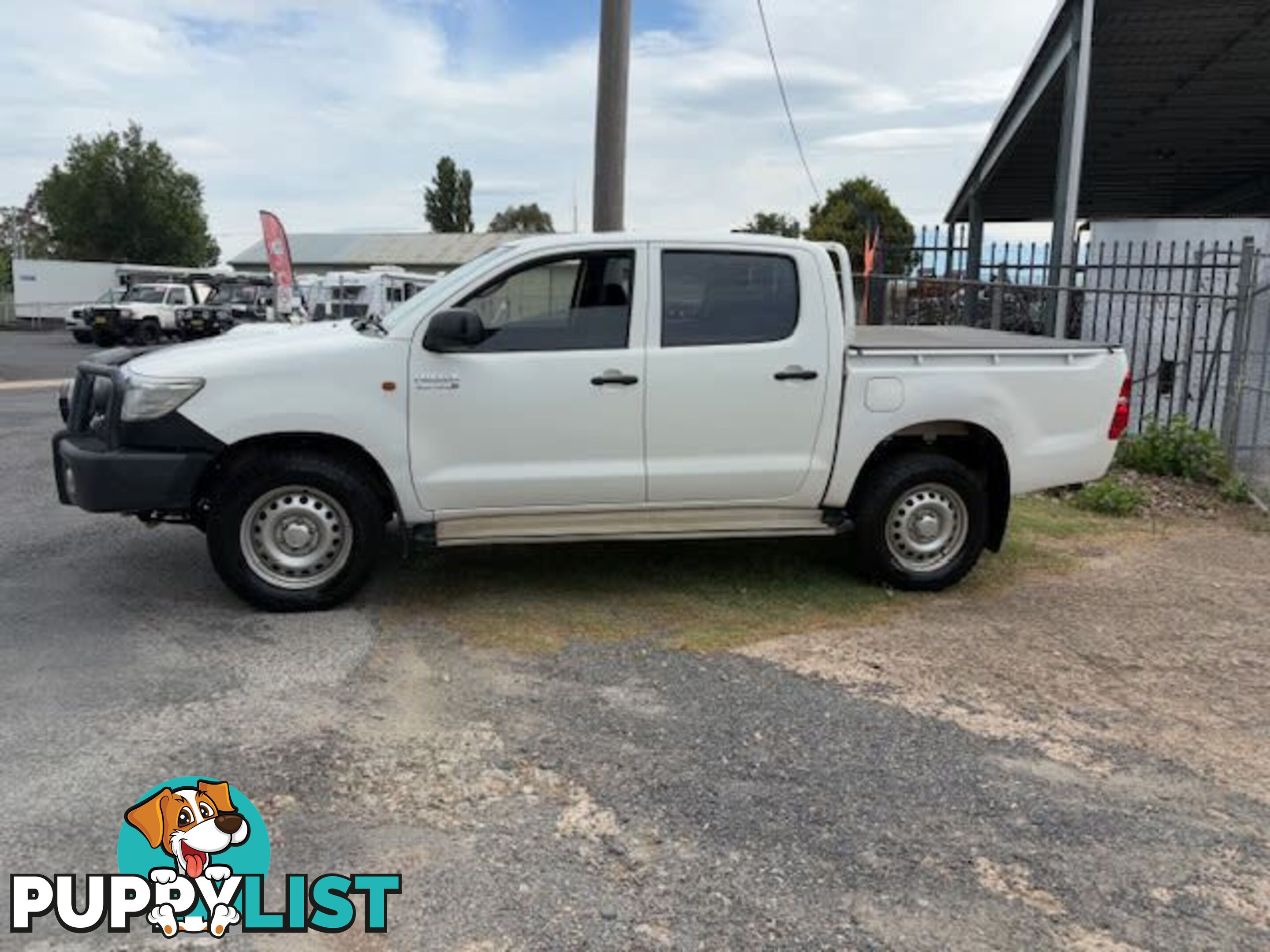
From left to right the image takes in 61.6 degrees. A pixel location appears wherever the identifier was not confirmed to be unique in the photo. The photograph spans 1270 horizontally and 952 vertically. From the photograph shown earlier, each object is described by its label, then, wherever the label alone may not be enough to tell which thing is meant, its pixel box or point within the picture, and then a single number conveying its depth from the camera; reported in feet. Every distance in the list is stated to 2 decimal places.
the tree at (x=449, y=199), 241.55
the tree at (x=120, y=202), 164.04
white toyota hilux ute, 16.65
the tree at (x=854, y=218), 132.46
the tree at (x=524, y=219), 270.05
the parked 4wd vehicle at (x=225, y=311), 102.94
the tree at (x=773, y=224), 156.76
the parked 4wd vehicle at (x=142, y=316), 99.76
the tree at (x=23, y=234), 228.22
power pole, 30.12
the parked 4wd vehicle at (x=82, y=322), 103.81
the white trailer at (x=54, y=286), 143.95
